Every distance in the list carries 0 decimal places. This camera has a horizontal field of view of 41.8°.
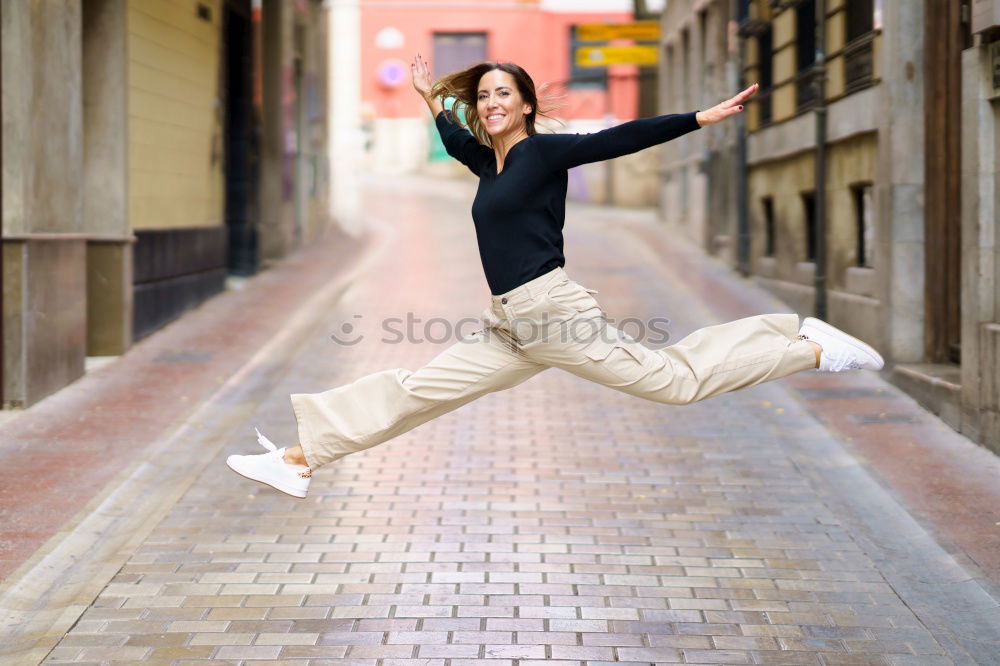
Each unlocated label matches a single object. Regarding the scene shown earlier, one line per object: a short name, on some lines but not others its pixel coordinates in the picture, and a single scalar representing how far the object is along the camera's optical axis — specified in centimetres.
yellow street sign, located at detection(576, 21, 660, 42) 3297
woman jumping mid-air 511
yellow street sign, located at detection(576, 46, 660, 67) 3309
